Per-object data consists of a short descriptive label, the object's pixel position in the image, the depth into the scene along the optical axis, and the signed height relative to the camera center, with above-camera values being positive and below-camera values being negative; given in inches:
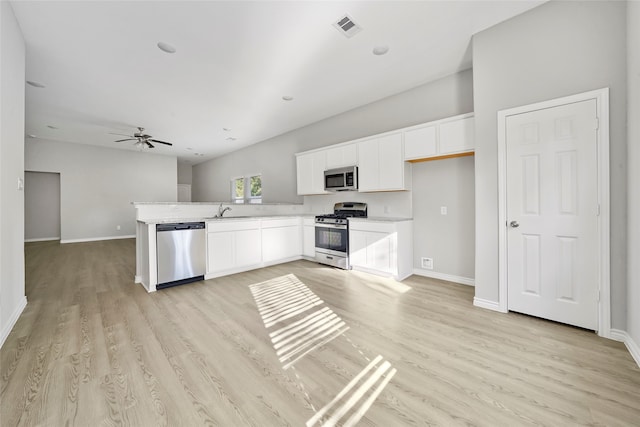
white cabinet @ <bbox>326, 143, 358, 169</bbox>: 170.8 +41.4
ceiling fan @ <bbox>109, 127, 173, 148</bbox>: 229.0 +72.9
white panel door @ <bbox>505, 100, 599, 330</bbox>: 84.8 -0.8
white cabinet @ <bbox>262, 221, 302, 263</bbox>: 176.9 -19.5
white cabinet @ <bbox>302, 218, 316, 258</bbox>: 191.6 -19.2
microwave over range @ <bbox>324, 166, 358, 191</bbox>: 168.8 +24.4
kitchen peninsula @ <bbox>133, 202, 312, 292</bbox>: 135.4 -15.4
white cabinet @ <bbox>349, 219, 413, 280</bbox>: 142.8 -21.1
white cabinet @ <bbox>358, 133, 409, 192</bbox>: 147.8 +30.1
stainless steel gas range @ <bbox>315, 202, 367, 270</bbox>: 167.5 -14.9
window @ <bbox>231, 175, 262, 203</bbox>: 310.4 +33.4
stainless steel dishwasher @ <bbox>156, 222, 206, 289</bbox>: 130.9 -21.2
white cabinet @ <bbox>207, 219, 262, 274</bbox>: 149.4 -20.2
